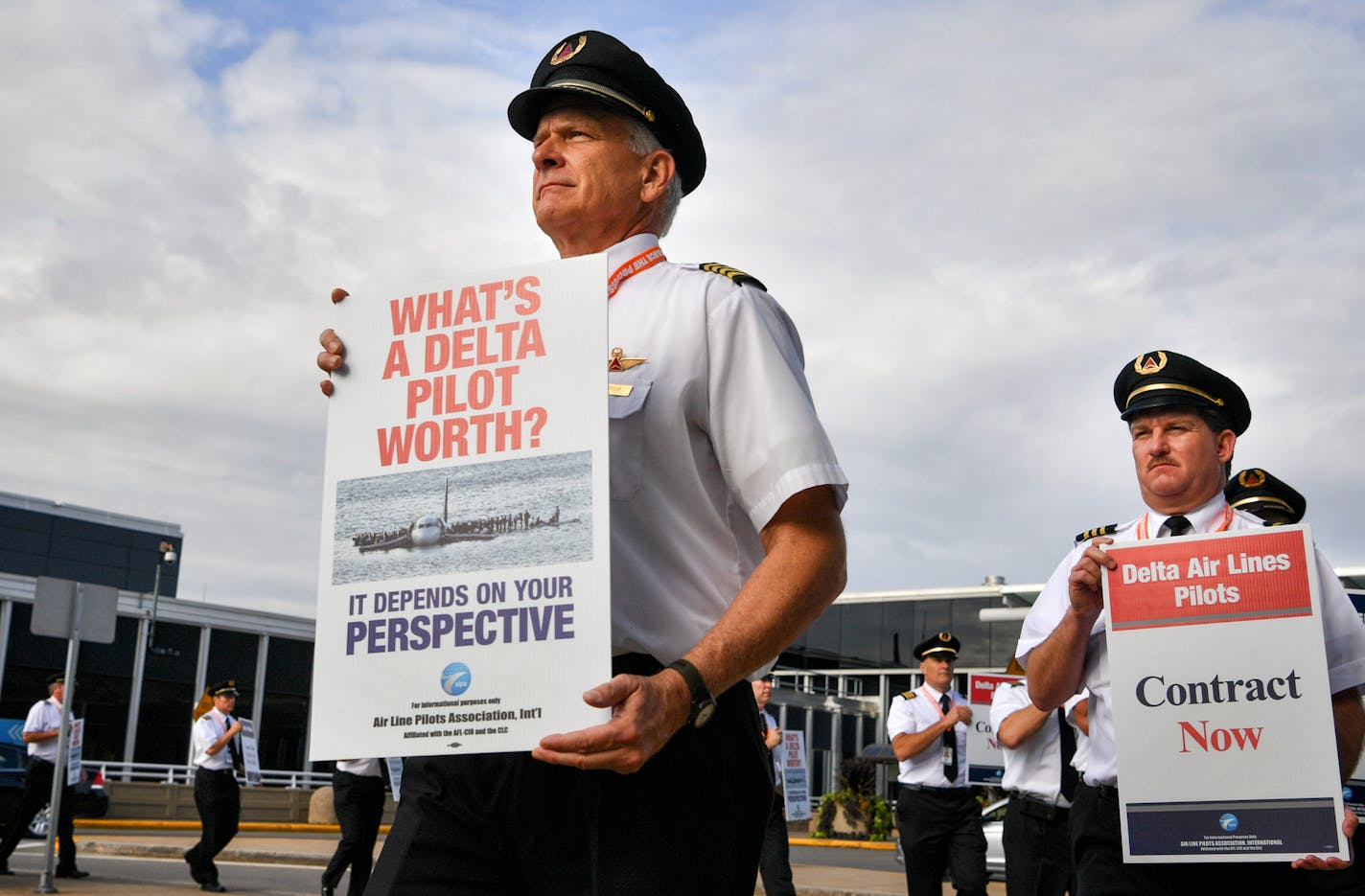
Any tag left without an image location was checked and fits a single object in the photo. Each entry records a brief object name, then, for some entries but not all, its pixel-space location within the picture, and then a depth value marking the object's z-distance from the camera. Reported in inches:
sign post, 484.1
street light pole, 1314.0
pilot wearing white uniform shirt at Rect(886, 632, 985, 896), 388.8
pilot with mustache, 151.3
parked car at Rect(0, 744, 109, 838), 690.8
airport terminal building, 1337.4
